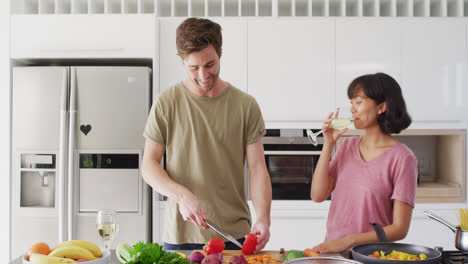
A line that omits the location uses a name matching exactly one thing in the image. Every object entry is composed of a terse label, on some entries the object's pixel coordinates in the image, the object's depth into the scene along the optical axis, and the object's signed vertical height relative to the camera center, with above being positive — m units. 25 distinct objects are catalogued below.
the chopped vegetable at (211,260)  1.18 -0.34
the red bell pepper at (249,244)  1.48 -0.37
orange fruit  1.18 -0.31
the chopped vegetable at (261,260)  1.33 -0.38
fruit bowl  1.15 -0.33
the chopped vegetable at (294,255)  1.29 -0.35
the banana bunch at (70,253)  1.12 -0.31
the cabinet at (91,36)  2.94 +0.64
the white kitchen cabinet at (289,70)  3.03 +0.43
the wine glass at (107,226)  1.37 -0.28
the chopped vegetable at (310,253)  1.35 -0.36
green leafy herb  1.08 -0.30
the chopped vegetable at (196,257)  1.27 -0.35
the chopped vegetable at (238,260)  1.17 -0.33
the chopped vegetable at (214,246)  1.40 -0.35
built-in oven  3.03 -0.18
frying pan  1.18 -0.33
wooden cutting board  1.46 -0.40
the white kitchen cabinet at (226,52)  3.01 +0.56
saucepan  1.38 -0.32
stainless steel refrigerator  2.87 -0.10
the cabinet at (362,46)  3.04 +0.60
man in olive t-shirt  1.80 -0.07
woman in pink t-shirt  1.64 -0.15
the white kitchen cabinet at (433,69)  3.05 +0.45
